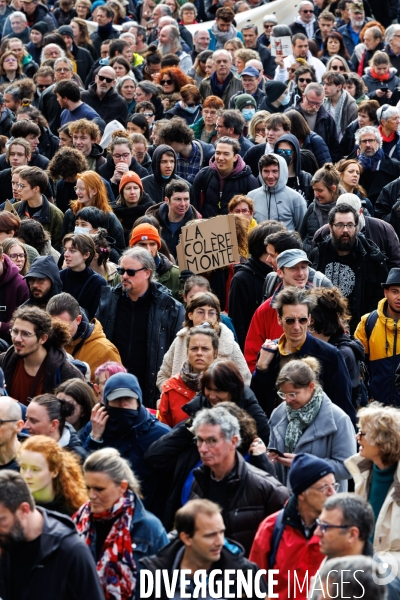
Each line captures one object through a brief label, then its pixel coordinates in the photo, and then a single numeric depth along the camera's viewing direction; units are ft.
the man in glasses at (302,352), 53.88
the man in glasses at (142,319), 61.57
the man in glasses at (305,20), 132.98
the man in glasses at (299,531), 40.98
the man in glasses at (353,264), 68.33
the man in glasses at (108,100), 101.96
